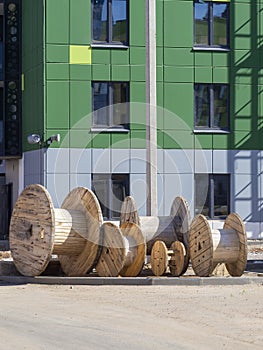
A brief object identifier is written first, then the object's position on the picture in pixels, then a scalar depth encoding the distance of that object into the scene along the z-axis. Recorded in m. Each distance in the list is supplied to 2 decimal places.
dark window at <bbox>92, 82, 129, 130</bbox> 33.69
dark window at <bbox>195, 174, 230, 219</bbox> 34.19
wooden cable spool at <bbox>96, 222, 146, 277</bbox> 18.98
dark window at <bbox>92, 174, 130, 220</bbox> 33.53
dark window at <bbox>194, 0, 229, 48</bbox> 34.54
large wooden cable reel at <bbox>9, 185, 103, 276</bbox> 19.11
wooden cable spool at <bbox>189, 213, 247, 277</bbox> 19.00
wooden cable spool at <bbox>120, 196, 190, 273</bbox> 20.45
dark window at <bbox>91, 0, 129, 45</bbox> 33.78
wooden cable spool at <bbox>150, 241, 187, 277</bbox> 19.81
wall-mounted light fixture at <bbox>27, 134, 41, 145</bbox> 32.66
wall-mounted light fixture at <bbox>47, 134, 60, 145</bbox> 32.81
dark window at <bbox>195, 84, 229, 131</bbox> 34.53
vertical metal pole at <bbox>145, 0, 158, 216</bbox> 23.36
